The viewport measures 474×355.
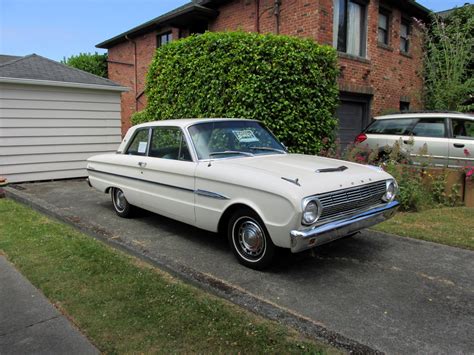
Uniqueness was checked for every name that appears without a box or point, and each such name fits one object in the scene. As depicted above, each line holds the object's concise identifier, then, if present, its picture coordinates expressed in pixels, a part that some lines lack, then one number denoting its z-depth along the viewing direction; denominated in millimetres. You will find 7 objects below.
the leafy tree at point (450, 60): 12669
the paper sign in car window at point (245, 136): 5098
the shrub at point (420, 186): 6664
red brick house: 10562
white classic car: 3670
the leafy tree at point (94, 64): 21250
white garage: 9188
